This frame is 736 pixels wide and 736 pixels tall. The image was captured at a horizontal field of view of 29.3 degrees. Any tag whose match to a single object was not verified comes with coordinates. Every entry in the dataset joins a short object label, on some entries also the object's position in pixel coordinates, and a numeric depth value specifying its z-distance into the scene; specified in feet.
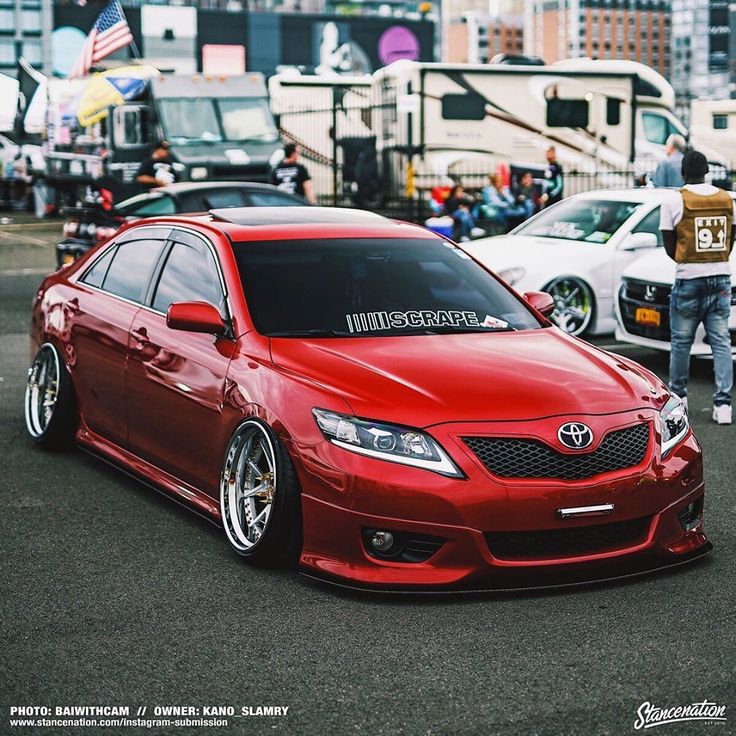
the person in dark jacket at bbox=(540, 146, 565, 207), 78.38
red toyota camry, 16.71
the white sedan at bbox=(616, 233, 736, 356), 35.96
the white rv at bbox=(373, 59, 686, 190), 92.89
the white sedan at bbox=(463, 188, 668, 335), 43.04
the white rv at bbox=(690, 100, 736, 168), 107.55
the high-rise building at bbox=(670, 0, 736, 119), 598.75
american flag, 90.58
